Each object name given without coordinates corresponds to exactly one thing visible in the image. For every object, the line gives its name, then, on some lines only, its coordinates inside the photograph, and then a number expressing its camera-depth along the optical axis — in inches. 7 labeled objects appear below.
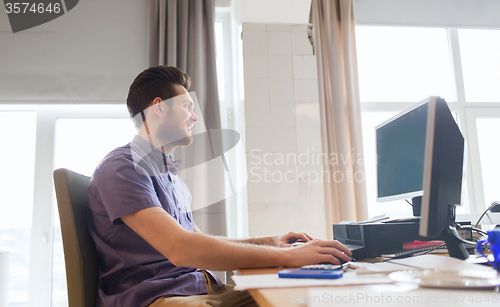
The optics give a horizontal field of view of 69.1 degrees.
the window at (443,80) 129.7
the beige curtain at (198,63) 104.3
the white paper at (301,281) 24.9
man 34.2
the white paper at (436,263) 28.6
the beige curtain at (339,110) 113.0
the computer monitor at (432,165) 30.4
